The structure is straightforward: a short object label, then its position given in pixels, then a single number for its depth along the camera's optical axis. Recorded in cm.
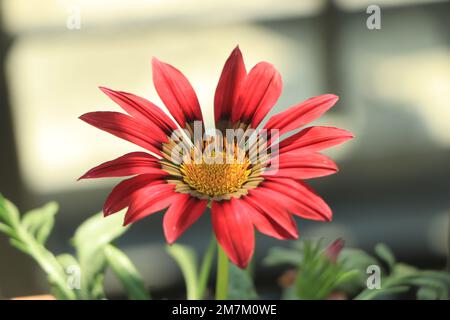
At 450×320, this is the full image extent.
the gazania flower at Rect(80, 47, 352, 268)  30
